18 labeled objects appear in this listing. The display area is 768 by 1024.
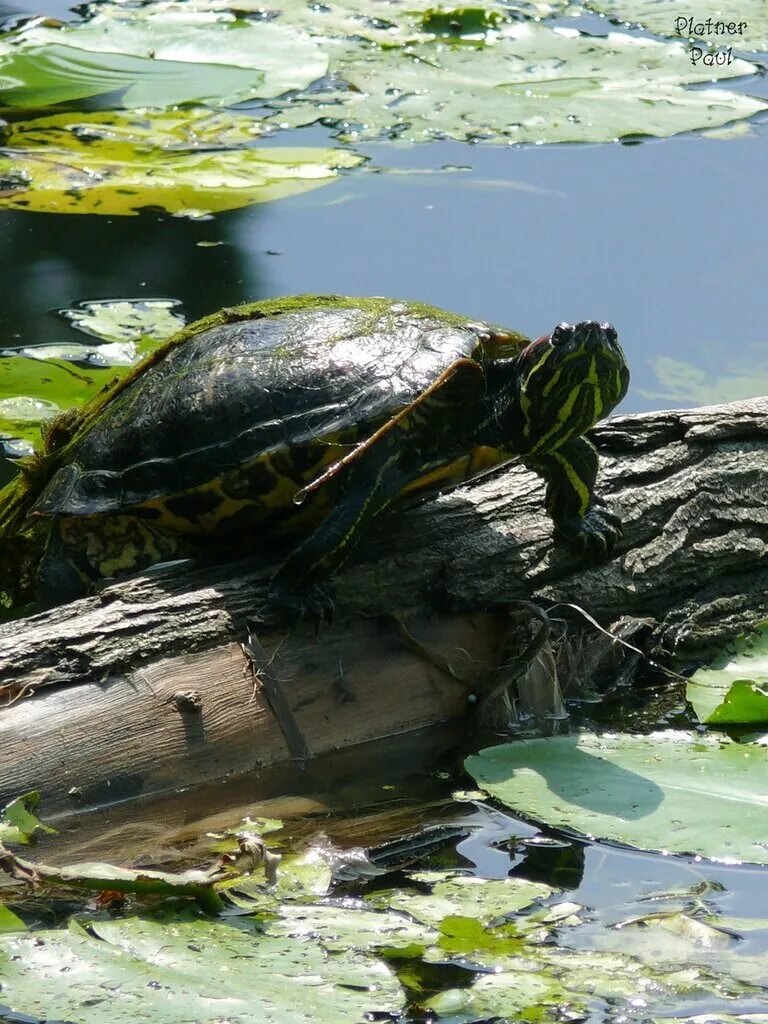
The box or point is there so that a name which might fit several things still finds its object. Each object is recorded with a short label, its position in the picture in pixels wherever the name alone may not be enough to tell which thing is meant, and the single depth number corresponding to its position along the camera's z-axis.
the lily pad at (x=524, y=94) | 13.13
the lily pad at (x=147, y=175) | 12.29
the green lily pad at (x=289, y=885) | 4.86
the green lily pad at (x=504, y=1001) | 4.23
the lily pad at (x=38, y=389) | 8.78
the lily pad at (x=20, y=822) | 4.85
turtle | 6.20
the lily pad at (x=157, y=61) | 13.80
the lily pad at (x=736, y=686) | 6.32
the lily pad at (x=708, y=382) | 9.59
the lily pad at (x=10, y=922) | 4.41
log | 5.53
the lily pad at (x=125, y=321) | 9.91
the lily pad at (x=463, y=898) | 4.84
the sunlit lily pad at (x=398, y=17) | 15.27
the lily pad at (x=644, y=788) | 5.27
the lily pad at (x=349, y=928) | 4.56
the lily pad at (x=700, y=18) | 15.45
